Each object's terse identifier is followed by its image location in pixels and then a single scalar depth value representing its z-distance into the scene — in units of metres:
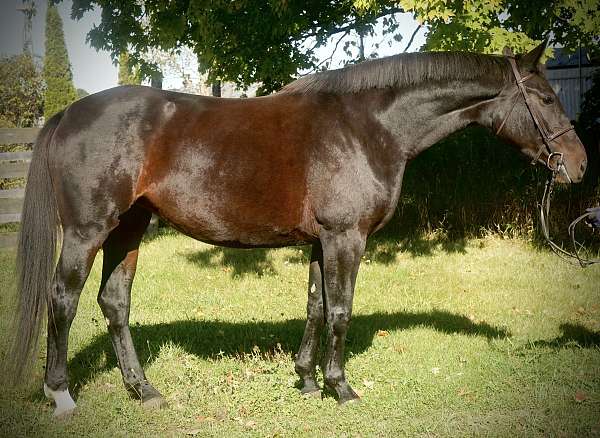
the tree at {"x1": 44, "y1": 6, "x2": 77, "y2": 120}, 20.61
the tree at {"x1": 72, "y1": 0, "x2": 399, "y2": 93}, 8.98
